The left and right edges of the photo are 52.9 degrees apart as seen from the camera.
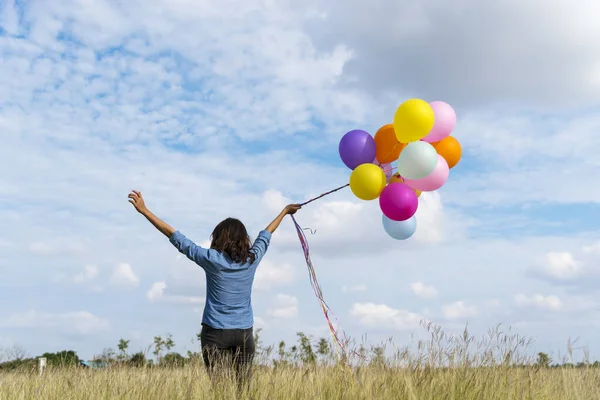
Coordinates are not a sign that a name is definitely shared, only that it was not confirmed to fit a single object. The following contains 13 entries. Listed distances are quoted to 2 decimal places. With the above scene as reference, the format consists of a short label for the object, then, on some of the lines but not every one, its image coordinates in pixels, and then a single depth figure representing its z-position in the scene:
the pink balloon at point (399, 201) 5.99
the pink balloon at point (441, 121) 6.34
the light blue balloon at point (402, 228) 6.62
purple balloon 6.42
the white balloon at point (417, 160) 5.86
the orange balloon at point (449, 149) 6.61
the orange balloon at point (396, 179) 6.47
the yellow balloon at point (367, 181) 6.11
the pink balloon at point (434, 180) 6.13
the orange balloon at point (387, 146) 6.50
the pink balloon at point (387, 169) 6.59
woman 5.12
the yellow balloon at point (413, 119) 5.97
